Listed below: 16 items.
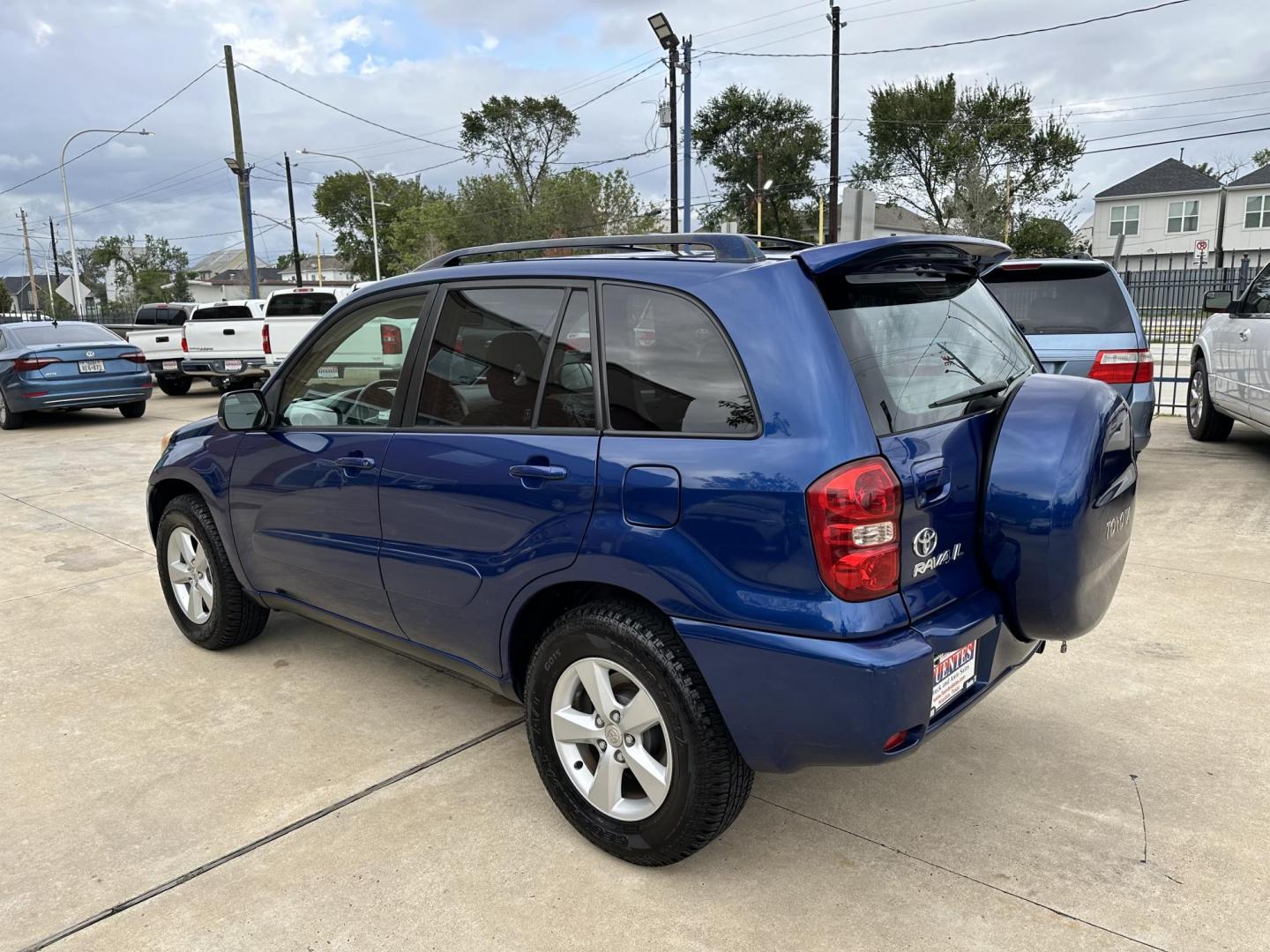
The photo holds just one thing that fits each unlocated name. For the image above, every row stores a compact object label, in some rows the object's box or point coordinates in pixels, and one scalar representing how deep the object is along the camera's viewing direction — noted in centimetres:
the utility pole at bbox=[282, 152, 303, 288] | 4900
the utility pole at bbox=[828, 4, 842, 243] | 2639
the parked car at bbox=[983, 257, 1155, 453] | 653
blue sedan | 1246
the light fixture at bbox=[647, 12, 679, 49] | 2253
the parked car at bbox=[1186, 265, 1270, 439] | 731
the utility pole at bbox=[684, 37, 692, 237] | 2233
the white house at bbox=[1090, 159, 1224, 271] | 5059
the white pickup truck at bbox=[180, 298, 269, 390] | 1639
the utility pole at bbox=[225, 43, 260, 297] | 2858
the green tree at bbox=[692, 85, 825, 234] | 5828
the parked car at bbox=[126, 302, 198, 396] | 1755
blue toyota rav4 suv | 231
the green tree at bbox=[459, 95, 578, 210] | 6369
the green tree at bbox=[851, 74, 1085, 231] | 4566
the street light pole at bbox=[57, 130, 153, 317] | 2970
